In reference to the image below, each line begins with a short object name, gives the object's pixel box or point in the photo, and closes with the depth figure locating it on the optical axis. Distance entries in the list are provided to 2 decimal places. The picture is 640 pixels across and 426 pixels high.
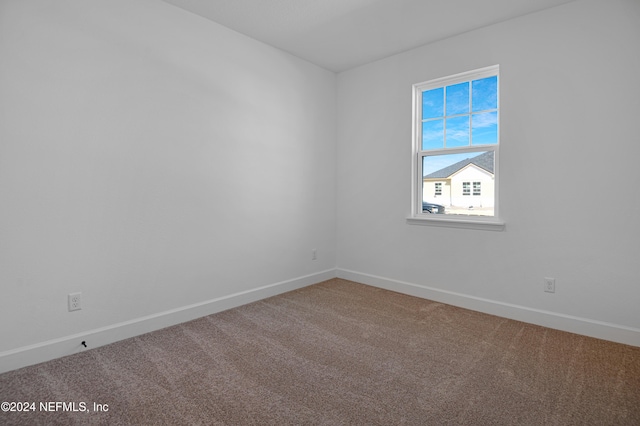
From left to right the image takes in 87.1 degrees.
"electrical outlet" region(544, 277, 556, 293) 2.95
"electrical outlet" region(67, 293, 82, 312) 2.42
